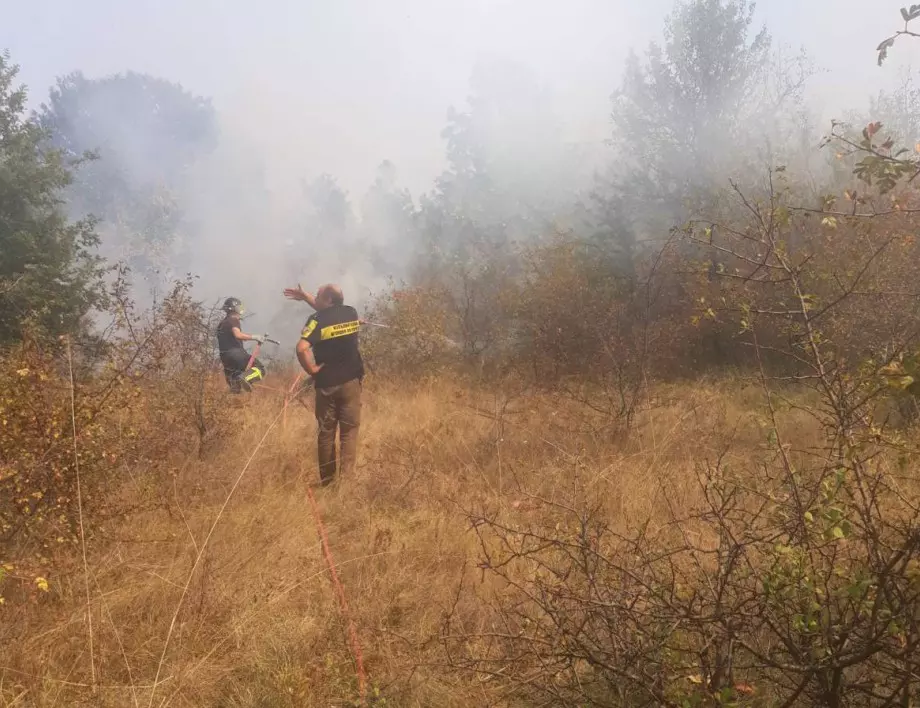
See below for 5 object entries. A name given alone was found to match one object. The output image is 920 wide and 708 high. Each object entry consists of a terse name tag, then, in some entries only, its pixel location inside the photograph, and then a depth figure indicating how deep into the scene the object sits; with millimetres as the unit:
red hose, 1987
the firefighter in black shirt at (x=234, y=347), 6441
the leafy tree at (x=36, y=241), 7996
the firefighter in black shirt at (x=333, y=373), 4180
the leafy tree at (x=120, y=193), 27516
